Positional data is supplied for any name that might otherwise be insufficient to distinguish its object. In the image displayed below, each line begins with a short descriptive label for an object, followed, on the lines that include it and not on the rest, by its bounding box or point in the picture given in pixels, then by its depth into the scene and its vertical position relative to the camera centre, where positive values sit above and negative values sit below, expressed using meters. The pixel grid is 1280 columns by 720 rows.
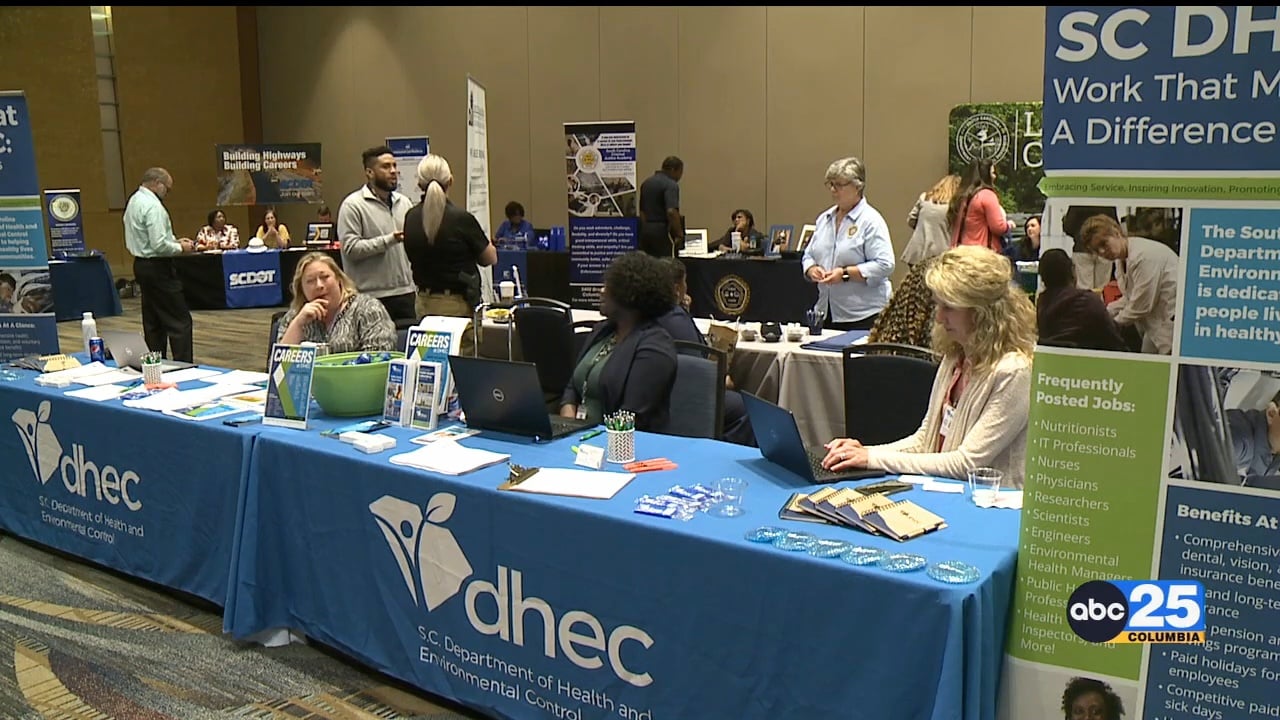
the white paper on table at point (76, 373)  3.81 -0.57
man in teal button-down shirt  6.70 -0.32
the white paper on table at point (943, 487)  2.28 -0.61
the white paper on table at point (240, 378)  3.78 -0.59
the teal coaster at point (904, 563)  1.79 -0.62
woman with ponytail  4.98 -0.13
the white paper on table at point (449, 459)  2.51 -0.61
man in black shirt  8.74 +0.06
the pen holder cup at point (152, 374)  3.65 -0.55
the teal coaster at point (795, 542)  1.91 -0.62
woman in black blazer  3.15 -0.43
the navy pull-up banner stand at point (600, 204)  8.01 +0.14
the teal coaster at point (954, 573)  1.74 -0.62
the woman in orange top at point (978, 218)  5.61 +0.01
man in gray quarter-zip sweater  5.12 -0.06
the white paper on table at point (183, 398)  3.31 -0.60
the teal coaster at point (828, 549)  1.87 -0.62
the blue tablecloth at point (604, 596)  1.79 -0.80
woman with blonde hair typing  2.38 -0.36
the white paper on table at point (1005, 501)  2.13 -0.60
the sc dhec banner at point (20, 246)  4.57 -0.10
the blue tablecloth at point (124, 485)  3.05 -0.88
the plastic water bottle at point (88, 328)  4.17 -0.44
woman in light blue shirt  4.79 -0.18
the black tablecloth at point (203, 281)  11.09 -0.64
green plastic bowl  3.12 -0.51
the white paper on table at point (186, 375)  3.80 -0.59
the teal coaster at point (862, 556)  1.83 -0.62
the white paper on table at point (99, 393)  3.47 -0.60
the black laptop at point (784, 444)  2.33 -0.53
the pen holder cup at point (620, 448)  2.57 -0.58
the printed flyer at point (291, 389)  3.02 -0.50
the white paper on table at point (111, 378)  3.76 -0.59
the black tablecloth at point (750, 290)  7.86 -0.56
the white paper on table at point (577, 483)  2.29 -0.61
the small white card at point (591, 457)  2.53 -0.60
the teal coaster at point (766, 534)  1.96 -0.61
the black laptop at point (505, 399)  2.77 -0.50
